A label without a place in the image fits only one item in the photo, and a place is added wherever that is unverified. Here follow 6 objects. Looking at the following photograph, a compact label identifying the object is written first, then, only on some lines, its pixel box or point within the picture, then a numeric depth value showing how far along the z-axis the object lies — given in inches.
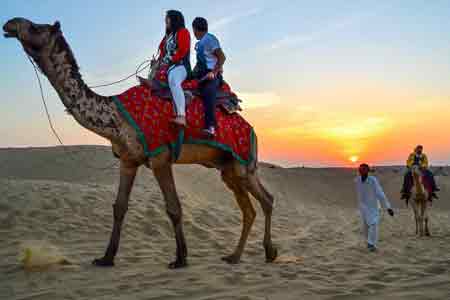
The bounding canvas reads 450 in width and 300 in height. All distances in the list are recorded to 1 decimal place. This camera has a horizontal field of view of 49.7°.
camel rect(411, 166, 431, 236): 498.6
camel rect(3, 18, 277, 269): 213.0
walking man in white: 355.6
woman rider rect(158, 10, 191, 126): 231.3
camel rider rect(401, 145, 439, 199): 504.6
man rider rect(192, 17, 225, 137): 245.9
